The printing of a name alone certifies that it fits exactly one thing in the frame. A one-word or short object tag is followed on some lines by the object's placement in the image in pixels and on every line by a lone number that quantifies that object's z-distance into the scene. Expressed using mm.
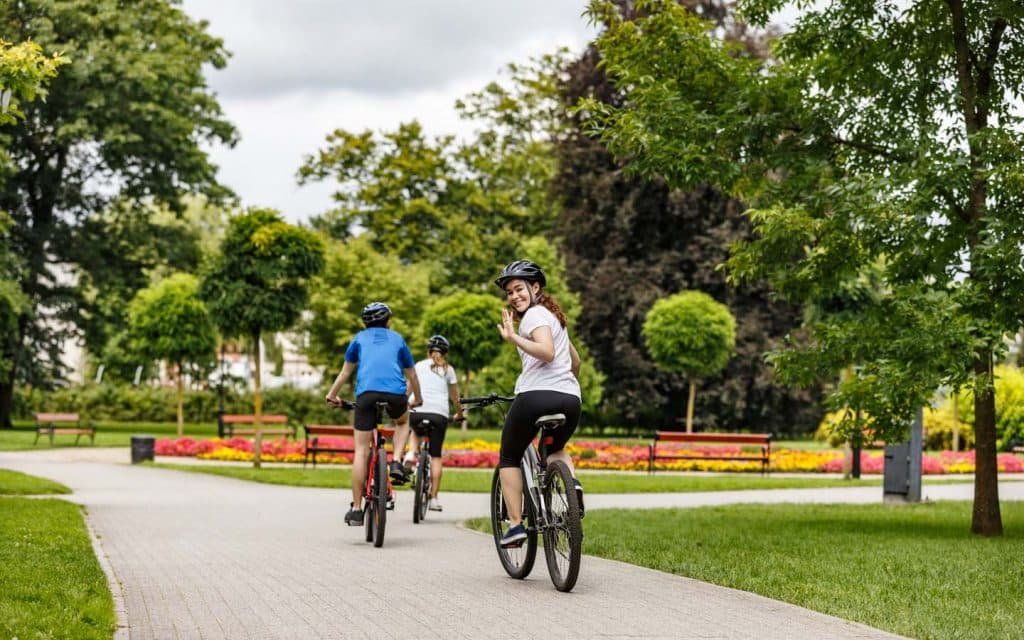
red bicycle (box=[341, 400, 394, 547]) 10938
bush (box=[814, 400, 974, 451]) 37844
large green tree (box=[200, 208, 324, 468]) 24062
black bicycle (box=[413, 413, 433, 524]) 13695
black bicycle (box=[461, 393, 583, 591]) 7840
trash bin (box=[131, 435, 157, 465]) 26609
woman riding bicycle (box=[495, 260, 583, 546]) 8180
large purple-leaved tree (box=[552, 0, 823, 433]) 42469
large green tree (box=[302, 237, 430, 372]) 46969
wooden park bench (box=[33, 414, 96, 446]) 34281
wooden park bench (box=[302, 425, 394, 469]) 24688
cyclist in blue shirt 11188
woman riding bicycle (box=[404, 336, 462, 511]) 13883
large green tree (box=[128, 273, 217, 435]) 40031
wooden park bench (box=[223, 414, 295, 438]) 31483
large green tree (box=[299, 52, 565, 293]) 52031
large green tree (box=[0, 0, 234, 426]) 38562
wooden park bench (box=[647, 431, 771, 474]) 25234
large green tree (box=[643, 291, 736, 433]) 36031
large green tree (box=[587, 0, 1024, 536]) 11773
